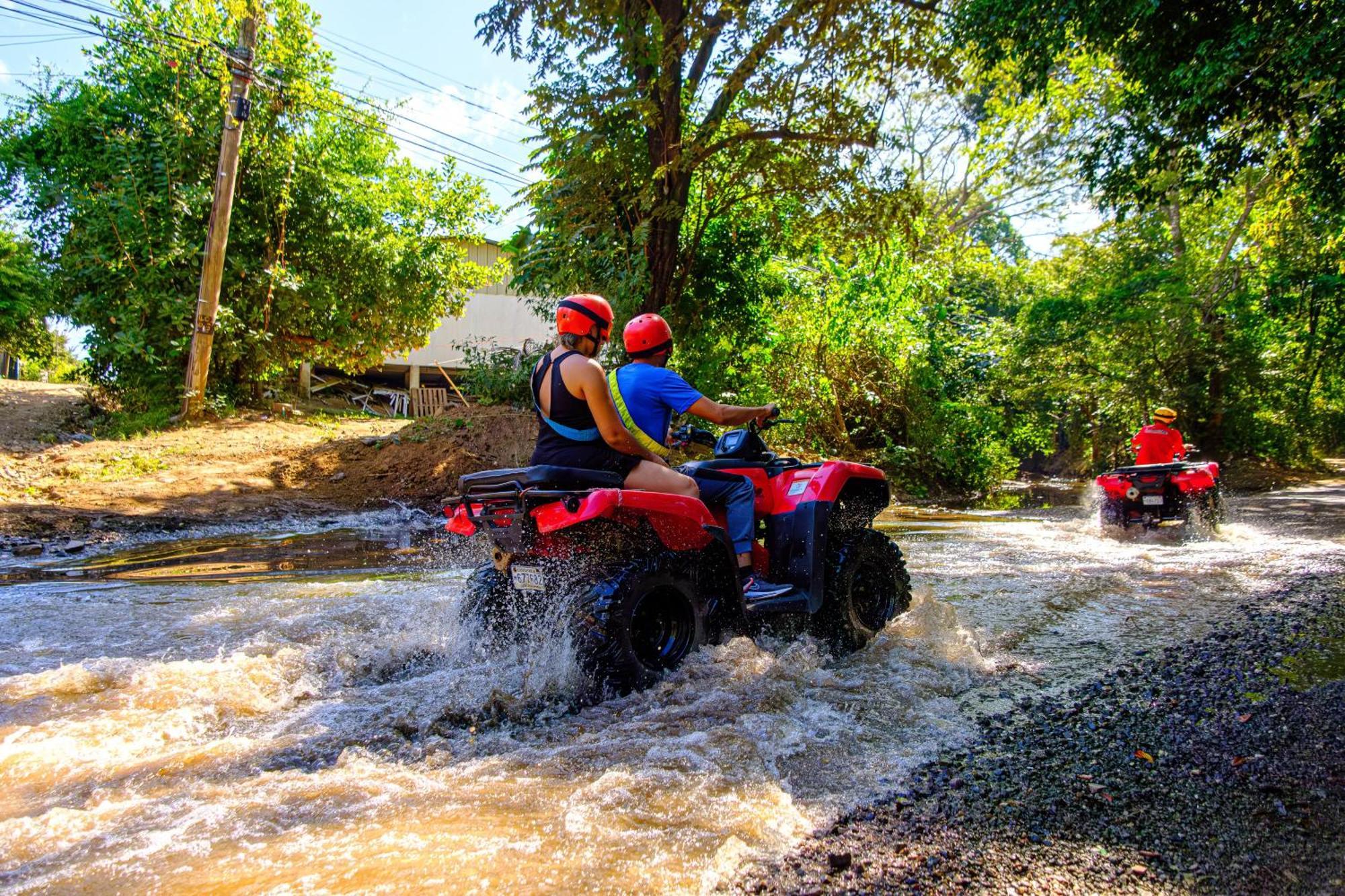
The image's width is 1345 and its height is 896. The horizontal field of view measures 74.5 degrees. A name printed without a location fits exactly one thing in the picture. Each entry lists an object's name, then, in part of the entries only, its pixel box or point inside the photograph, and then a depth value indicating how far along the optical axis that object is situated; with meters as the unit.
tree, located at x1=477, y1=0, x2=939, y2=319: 12.42
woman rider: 4.27
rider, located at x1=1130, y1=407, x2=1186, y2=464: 12.08
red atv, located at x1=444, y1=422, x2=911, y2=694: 3.88
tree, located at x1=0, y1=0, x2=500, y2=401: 15.60
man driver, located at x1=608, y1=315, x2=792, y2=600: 4.46
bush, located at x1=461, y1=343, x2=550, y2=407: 16.89
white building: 28.50
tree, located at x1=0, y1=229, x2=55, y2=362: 24.37
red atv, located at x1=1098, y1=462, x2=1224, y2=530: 10.90
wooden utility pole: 14.27
